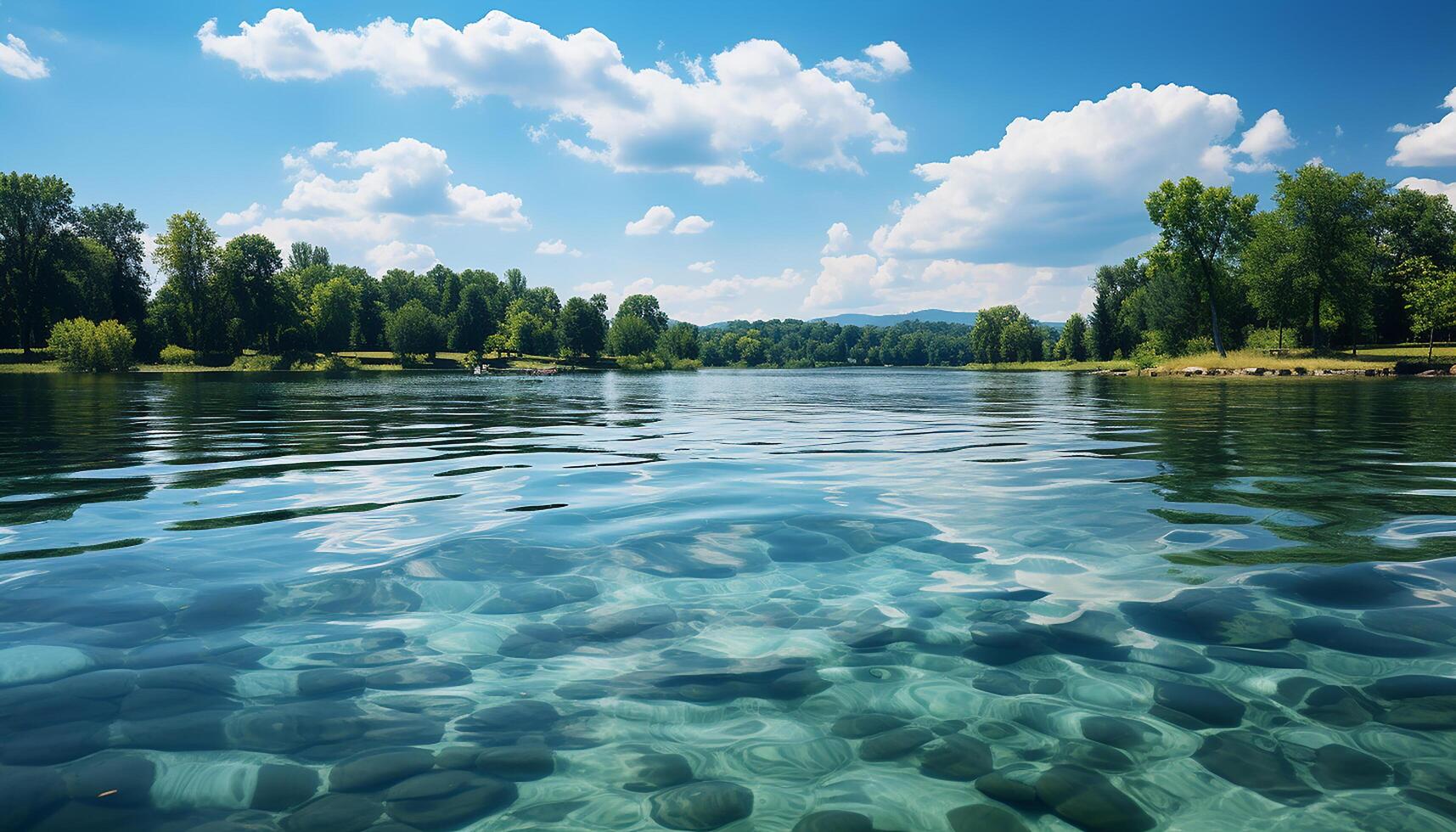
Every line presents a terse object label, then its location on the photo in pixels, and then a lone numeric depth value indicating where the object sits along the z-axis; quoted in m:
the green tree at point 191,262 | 97.38
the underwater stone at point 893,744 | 3.40
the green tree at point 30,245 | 89.81
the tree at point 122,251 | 101.50
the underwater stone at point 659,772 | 3.18
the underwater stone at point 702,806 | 2.89
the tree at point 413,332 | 140.12
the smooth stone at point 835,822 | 2.85
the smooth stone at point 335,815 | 2.80
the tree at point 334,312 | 134.75
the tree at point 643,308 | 196.88
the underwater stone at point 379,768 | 3.13
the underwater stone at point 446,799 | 2.89
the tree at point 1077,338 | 156.38
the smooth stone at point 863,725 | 3.61
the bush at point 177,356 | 93.56
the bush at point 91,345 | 79.88
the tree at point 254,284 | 104.00
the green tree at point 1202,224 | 74.75
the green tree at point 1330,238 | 72.06
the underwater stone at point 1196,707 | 3.65
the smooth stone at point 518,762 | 3.24
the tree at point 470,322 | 163.50
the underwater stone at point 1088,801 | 2.82
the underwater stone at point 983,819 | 2.80
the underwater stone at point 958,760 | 3.22
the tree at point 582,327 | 157.25
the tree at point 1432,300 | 66.19
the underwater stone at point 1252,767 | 3.04
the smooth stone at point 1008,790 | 2.96
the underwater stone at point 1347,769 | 3.09
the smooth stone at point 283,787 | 3.00
